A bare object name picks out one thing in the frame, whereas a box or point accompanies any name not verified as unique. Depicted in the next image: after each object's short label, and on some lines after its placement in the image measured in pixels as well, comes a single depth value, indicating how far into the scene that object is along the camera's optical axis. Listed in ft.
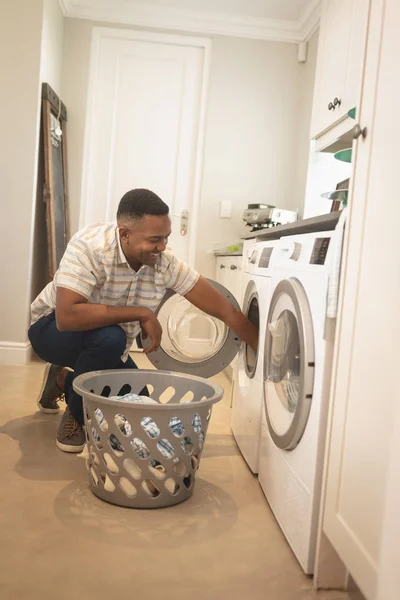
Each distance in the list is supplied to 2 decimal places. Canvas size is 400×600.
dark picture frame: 11.53
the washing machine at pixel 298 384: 4.38
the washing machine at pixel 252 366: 6.32
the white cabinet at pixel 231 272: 10.10
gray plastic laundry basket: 5.21
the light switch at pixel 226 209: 13.69
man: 6.09
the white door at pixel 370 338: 3.29
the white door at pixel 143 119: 13.33
